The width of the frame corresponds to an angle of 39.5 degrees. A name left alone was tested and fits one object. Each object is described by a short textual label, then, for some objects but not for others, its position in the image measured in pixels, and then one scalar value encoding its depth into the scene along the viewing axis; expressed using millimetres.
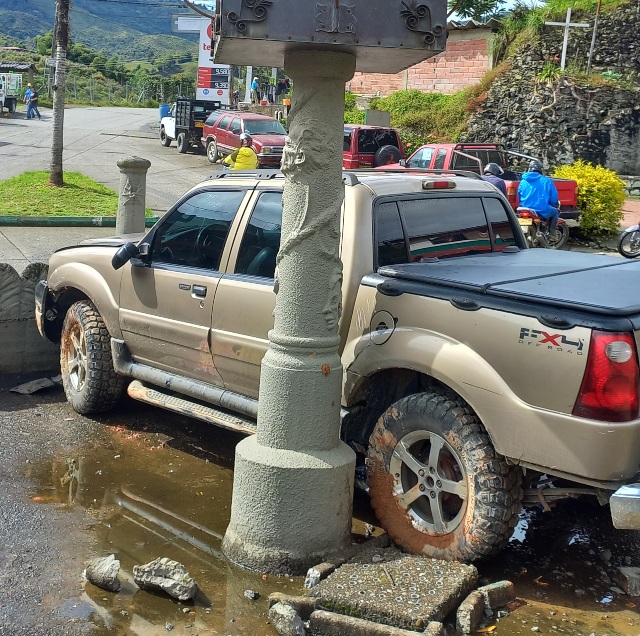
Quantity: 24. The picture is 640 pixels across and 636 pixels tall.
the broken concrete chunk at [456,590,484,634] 3936
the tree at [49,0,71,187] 18078
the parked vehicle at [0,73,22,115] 48312
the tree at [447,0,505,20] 35656
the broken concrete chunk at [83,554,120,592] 4297
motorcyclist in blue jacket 14398
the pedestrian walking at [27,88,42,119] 45719
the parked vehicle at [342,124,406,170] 22484
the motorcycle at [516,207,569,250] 14203
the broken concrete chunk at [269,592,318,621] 4043
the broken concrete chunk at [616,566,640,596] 4492
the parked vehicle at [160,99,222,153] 31078
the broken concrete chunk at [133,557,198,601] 4215
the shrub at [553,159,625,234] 16719
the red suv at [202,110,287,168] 24250
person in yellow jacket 17766
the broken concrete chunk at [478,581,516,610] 4164
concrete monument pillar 4531
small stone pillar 11109
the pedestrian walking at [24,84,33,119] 45981
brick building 28844
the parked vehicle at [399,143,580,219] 16234
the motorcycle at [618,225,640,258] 14219
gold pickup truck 4039
